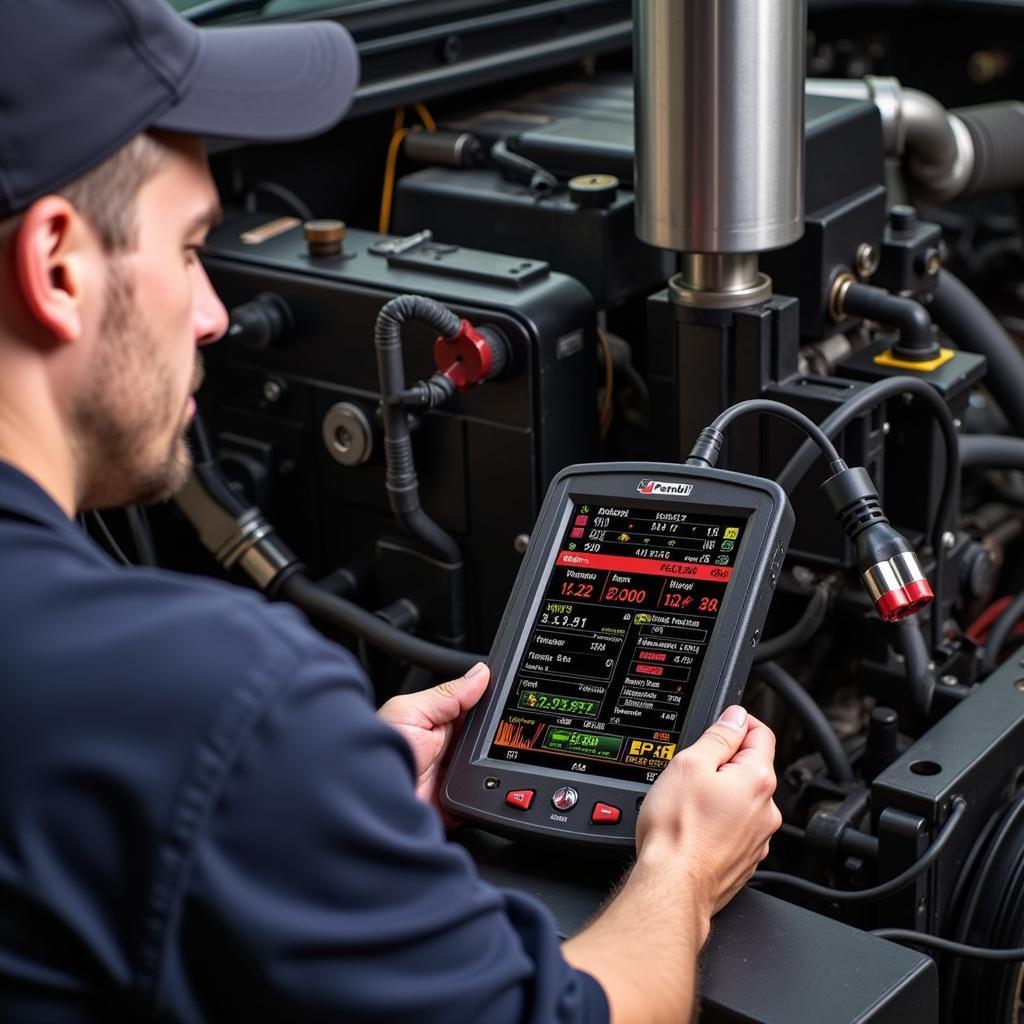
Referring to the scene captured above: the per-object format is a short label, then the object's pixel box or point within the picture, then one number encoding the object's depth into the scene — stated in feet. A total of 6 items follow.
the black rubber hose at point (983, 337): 5.93
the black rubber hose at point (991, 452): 5.44
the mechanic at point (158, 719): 2.32
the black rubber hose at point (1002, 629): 5.44
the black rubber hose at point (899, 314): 5.02
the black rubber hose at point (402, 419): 4.66
